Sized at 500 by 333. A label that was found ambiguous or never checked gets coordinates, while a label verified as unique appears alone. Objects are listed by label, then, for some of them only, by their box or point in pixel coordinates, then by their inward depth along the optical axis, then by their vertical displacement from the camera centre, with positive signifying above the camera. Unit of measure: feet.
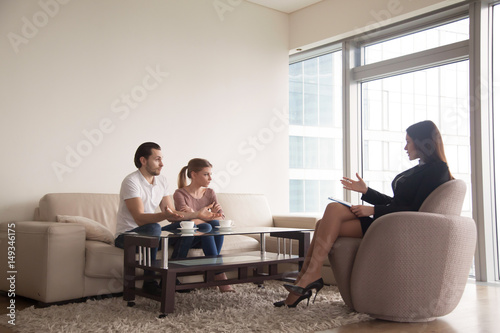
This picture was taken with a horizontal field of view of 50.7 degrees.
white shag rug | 8.79 -2.53
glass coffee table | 9.56 -1.73
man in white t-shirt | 10.98 -0.56
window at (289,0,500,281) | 14.42 +2.31
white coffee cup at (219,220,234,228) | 11.35 -1.00
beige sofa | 10.73 -1.62
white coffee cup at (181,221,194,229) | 10.72 -0.95
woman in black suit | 9.80 -0.57
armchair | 9.18 -1.47
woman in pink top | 11.90 -0.55
